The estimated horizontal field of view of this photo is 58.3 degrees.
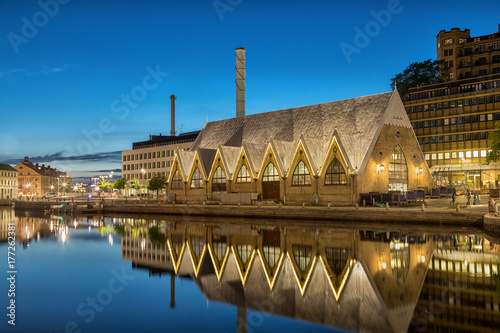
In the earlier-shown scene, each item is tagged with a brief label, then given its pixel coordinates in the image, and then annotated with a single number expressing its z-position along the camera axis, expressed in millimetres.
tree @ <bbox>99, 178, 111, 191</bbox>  148112
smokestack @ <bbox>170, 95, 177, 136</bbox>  121125
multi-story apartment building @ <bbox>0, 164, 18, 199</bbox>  131625
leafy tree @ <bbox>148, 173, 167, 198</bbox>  82250
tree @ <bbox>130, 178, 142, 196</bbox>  111638
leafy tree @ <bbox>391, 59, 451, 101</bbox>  87188
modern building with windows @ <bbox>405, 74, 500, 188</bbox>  70000
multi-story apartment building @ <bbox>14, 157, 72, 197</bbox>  164125
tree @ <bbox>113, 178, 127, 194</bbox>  111562
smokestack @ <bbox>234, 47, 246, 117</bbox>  73562
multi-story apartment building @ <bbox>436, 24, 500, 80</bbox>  87750
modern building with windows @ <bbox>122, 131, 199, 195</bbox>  108625
